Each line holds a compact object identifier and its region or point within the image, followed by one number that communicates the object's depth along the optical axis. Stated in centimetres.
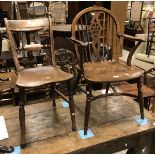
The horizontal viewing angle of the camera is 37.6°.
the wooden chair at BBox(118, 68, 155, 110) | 275
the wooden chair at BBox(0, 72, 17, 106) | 241
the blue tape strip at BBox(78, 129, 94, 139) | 179
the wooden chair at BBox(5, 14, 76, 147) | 162
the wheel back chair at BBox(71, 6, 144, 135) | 177
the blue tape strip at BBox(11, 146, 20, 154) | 163
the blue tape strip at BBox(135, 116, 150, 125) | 196
